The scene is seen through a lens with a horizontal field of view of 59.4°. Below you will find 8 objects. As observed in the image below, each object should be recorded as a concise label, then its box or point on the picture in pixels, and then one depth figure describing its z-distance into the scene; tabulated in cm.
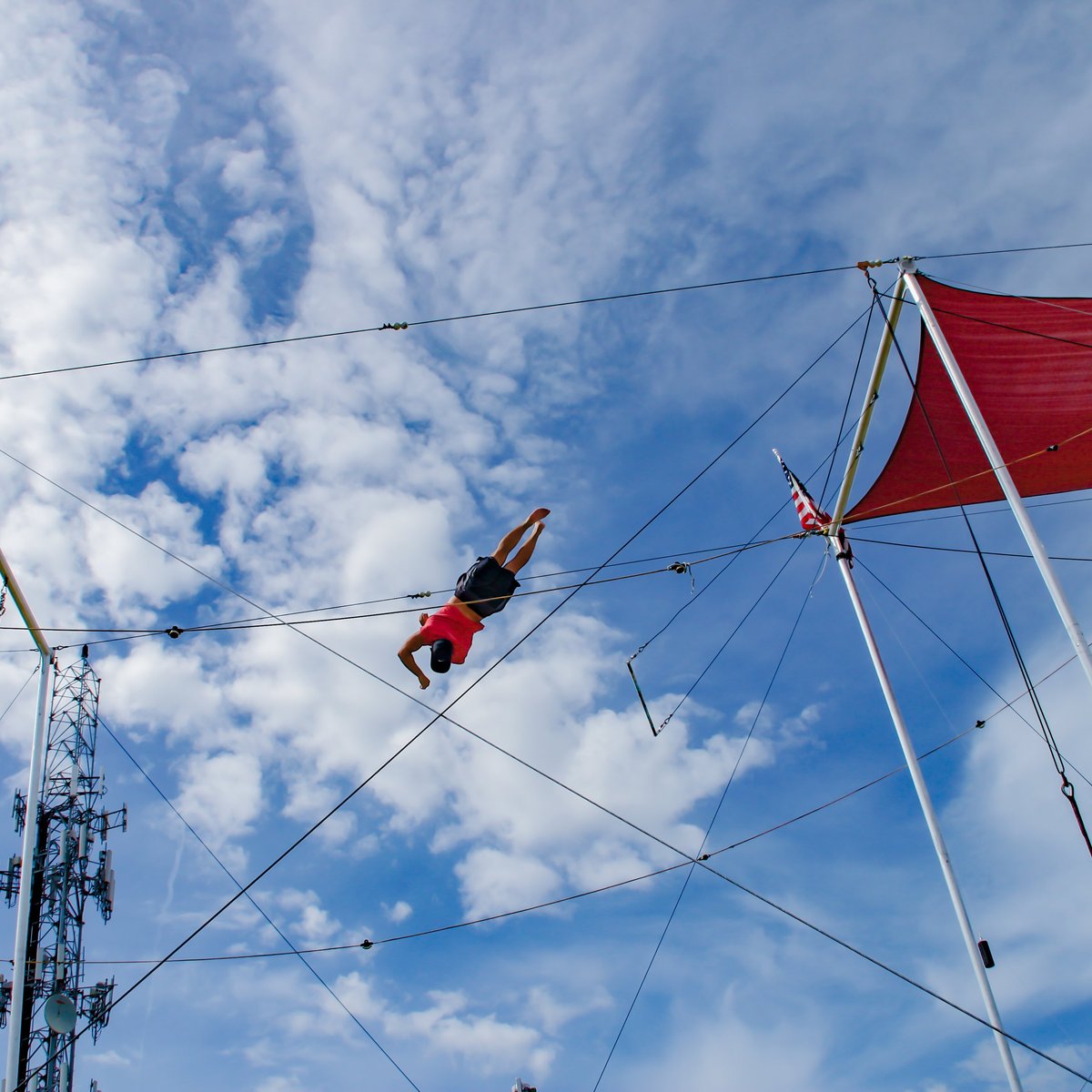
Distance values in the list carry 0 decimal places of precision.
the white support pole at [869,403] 1011
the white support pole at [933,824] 920
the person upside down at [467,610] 940
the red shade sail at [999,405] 1069
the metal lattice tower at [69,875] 2202
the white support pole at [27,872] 898
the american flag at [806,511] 1228
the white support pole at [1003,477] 800
